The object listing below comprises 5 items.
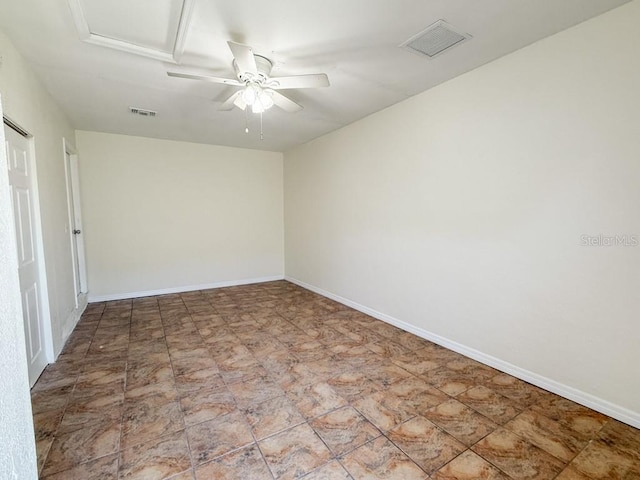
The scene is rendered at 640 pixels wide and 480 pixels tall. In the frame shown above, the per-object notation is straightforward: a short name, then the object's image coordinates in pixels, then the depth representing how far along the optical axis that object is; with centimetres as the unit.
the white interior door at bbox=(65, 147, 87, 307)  398
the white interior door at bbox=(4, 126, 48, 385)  226
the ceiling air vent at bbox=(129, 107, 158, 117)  350
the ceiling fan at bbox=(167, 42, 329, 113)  210
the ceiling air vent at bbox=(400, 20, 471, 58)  207
